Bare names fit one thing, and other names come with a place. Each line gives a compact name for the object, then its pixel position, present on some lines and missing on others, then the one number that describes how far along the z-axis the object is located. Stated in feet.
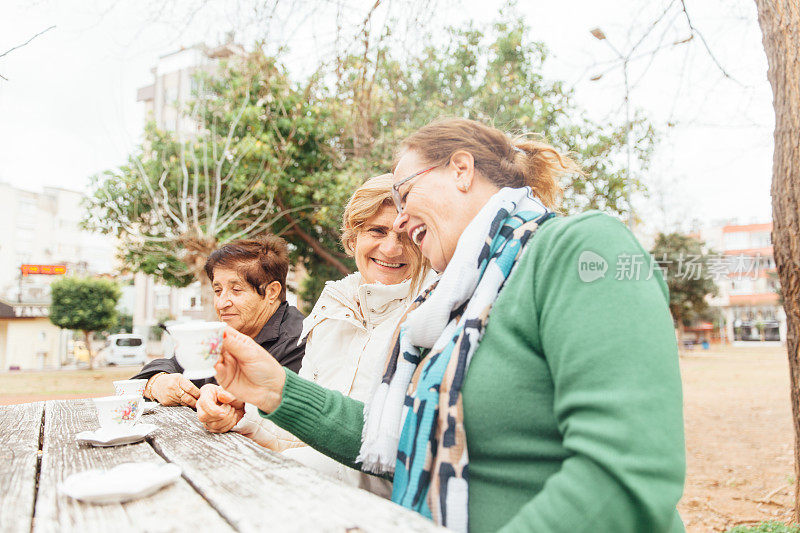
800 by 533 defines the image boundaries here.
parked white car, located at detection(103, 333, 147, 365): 83.35
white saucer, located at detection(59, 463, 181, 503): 3.20
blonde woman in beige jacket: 6.31
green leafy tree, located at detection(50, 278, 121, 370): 80.43
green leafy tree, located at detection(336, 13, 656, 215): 28.86
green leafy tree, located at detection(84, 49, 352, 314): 31.96
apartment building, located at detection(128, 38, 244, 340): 107.86
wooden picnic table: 2.89
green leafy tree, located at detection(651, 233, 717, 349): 66.74
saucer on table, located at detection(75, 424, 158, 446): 5.10
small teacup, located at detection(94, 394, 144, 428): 5.14
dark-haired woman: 8.88
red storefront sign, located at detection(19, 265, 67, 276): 77.39
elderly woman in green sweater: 2.87
